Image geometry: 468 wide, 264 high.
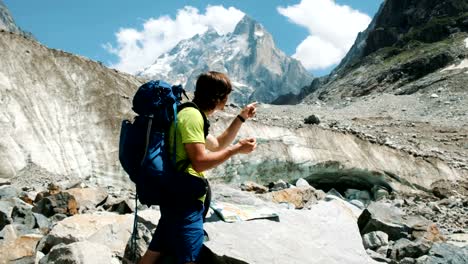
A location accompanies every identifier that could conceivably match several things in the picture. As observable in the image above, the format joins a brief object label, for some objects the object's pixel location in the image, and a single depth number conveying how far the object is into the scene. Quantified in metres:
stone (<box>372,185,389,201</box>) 20.77
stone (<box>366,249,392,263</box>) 7.53
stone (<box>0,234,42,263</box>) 7.93
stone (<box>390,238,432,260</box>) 8.49
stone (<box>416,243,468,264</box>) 7.56
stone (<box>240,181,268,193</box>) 15.13
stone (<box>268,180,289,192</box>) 15.72
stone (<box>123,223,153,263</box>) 6.35
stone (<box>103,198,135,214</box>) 11.10
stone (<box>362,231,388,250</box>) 9.33
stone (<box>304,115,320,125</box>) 23.25
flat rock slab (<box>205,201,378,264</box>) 6.00
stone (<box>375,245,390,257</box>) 8.86
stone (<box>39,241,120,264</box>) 6.42
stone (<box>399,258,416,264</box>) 8.09
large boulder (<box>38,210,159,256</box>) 7.43
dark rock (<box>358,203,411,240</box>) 10.01
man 4.88
